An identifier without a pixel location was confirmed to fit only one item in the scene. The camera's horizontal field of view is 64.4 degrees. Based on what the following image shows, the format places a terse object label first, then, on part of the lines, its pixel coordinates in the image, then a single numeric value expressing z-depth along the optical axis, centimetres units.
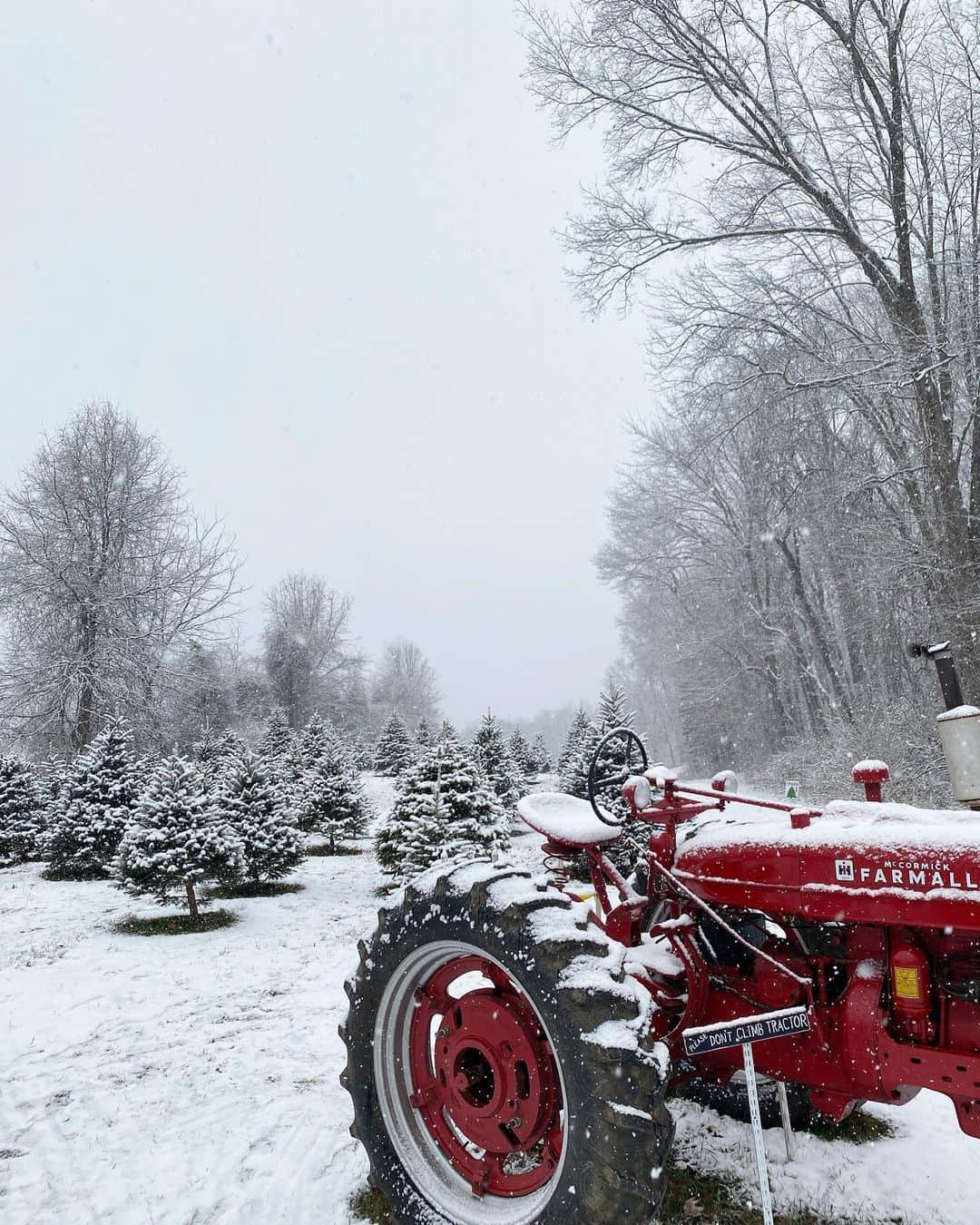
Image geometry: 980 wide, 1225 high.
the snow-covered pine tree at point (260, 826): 1068
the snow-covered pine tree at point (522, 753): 2808
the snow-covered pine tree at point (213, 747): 1882
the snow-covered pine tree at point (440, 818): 998
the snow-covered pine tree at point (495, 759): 1834
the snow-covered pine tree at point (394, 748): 2955
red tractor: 225
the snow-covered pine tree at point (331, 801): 1500
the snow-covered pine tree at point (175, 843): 881
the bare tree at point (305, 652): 3925
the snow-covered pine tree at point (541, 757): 3247
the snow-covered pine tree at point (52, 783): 1415
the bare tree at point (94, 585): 1848
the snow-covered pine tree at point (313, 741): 1934
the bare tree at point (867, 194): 1069
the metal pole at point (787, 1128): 303
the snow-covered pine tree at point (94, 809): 1251
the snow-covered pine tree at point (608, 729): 1231
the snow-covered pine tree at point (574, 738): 1776
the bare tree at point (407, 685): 5925
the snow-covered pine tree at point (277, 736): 2762
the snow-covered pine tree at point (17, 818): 1414
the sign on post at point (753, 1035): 226
